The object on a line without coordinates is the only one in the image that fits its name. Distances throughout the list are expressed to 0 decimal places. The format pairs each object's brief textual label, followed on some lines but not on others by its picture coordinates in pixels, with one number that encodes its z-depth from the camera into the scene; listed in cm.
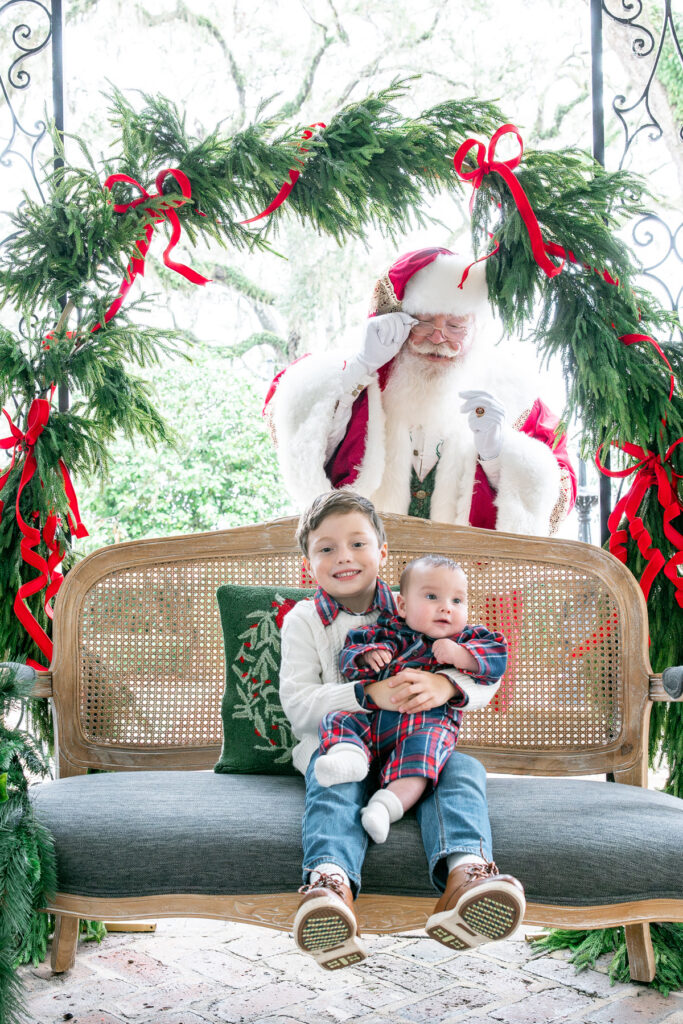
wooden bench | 167
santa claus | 230
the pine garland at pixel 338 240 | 215
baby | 162
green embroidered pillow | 194
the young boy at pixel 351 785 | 138
